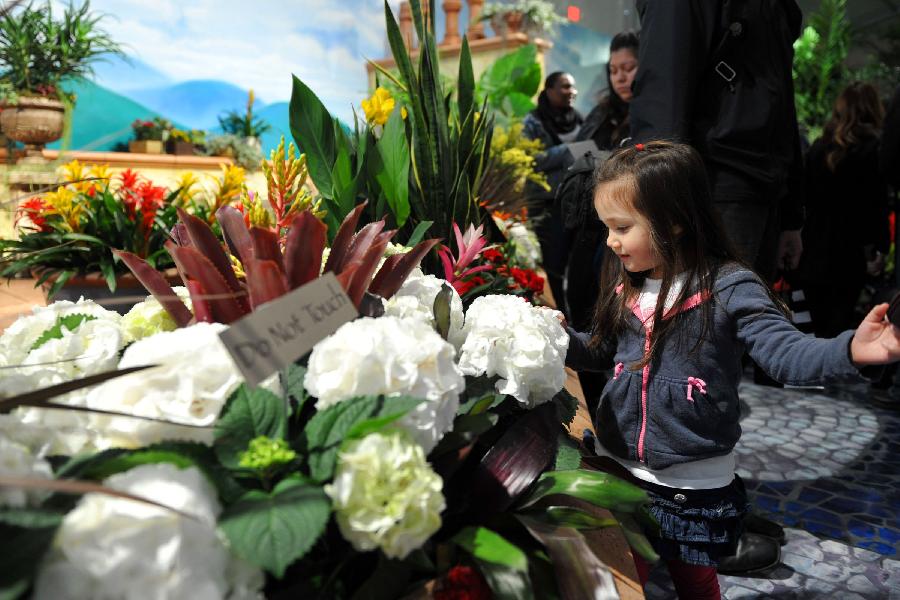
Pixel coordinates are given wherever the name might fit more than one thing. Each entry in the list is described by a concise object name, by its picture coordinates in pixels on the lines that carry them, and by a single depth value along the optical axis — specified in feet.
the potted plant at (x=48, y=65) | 15.49
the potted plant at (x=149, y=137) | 21.86
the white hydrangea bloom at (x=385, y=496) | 1.62
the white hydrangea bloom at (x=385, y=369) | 1.89
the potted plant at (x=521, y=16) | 24.66
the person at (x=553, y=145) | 10.62
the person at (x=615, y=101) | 8.16
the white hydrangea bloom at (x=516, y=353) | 2.70
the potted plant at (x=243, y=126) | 25.30
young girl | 3.93
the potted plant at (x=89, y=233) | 5.79
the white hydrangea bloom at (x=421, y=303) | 2.70
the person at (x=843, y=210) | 11.70
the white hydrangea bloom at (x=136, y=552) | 1.36
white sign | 1.67
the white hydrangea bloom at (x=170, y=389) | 1.80
